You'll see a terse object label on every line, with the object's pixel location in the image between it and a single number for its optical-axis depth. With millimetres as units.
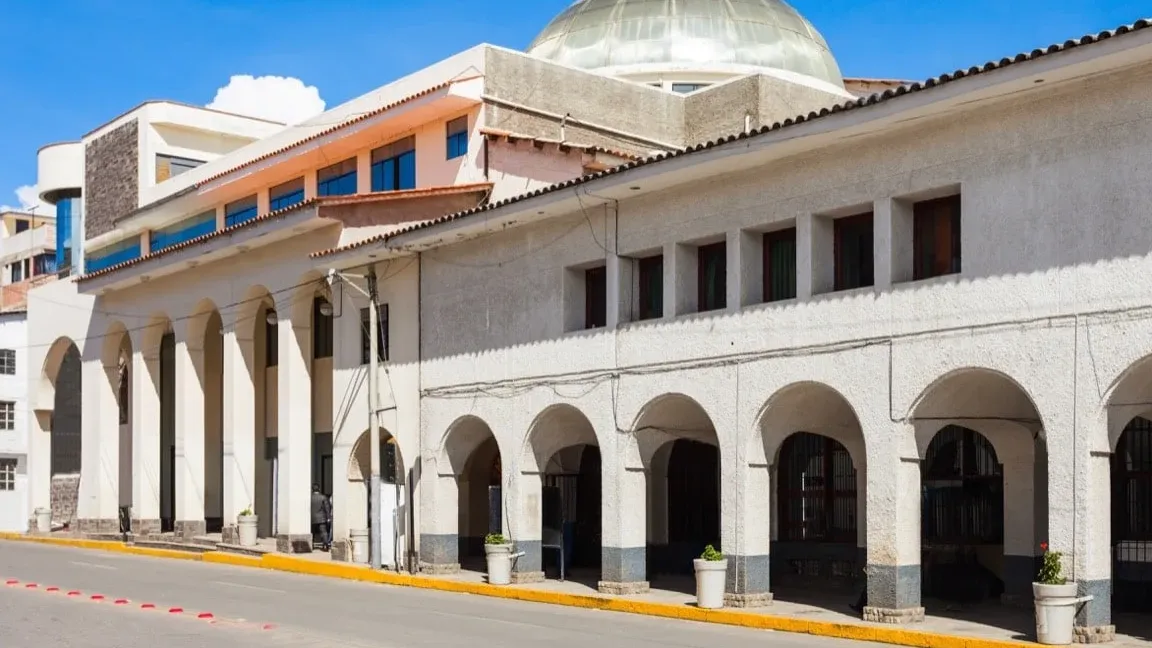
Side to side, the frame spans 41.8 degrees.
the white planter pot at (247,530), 34312
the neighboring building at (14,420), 50812
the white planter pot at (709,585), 20766
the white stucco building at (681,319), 17094
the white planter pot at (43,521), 44750
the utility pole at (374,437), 28234
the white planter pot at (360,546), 29766
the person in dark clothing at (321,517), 34406
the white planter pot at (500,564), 25172
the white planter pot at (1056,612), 16203
